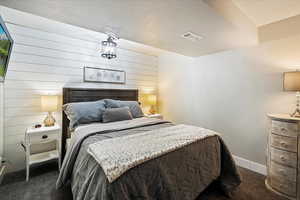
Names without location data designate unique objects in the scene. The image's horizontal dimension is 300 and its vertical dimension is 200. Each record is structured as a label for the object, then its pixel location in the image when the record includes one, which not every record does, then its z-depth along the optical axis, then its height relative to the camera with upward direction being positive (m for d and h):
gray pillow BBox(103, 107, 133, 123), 2.38 -0.29
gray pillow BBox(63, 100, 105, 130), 2.25 -0.25
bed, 1.03 -0.65
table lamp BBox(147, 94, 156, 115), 3.70 -0.06
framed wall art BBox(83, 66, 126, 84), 2.88 +0.50
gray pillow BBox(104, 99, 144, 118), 2.74 -0.15
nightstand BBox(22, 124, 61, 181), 2.02 -0.78
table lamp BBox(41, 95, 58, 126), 2.24 -0.13
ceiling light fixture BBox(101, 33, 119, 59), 2.16 +0.81
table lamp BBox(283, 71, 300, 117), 1.71 +0.21
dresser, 1.66 -0.71
